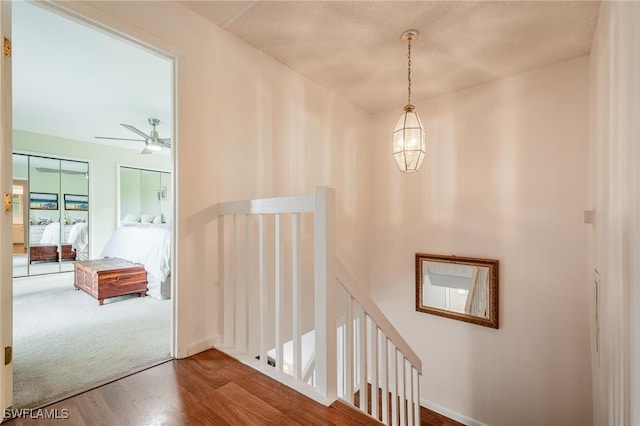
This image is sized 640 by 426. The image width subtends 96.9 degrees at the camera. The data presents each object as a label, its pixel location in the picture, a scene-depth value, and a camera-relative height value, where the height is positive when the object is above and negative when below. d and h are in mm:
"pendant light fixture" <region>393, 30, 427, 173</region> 2098 +556
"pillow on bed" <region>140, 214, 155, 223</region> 5317 -117
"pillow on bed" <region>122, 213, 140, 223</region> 5434 -102
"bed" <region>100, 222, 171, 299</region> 3330 -490
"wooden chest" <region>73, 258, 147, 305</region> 3021 -739
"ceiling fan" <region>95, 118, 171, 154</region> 3936 +1012
